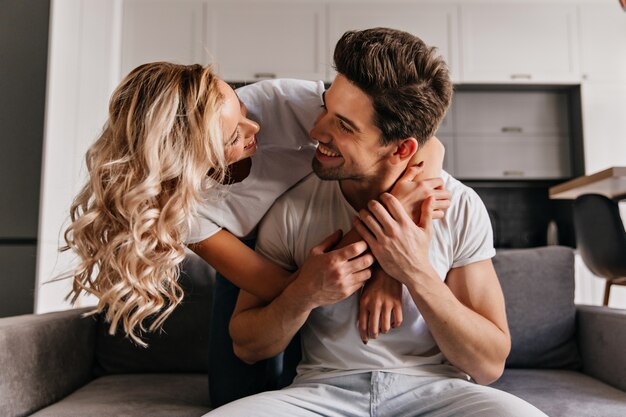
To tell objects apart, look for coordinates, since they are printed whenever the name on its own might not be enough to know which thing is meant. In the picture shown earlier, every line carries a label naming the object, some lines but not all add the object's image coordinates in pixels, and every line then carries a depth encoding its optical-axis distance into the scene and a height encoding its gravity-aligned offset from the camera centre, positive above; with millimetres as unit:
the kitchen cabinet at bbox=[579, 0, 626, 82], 4504 +1562
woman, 1202 +117
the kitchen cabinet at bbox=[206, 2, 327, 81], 4523 +1563
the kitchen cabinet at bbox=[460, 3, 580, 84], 4504 +1545
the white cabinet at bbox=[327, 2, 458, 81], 4527 +1721
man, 1246 -48
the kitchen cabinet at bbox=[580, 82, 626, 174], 4383 +910
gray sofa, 1431 -319
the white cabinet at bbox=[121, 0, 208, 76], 4523 +1619
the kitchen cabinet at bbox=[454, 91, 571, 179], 4492 +800
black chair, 2469 +56
